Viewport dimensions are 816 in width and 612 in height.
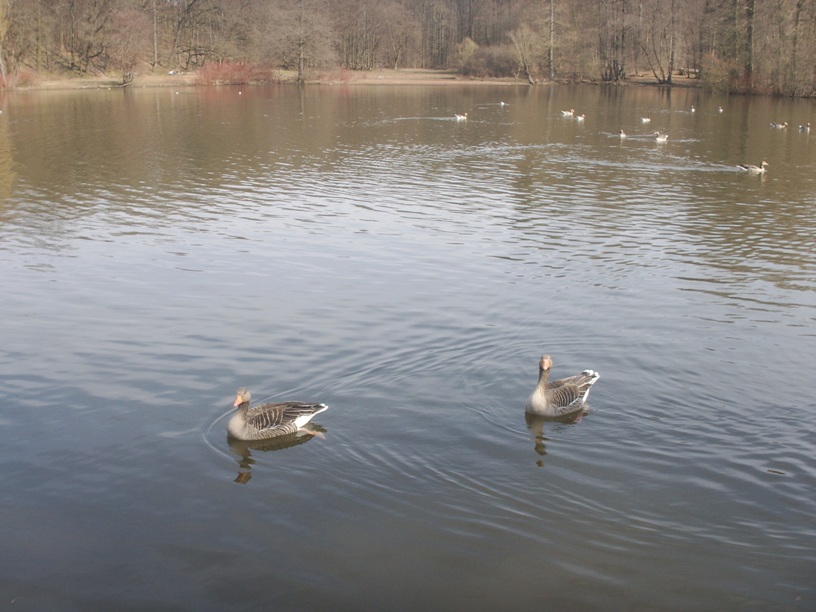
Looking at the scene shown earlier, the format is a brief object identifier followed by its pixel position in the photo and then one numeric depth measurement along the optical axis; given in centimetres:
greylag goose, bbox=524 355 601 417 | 985
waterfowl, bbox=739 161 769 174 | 2881
